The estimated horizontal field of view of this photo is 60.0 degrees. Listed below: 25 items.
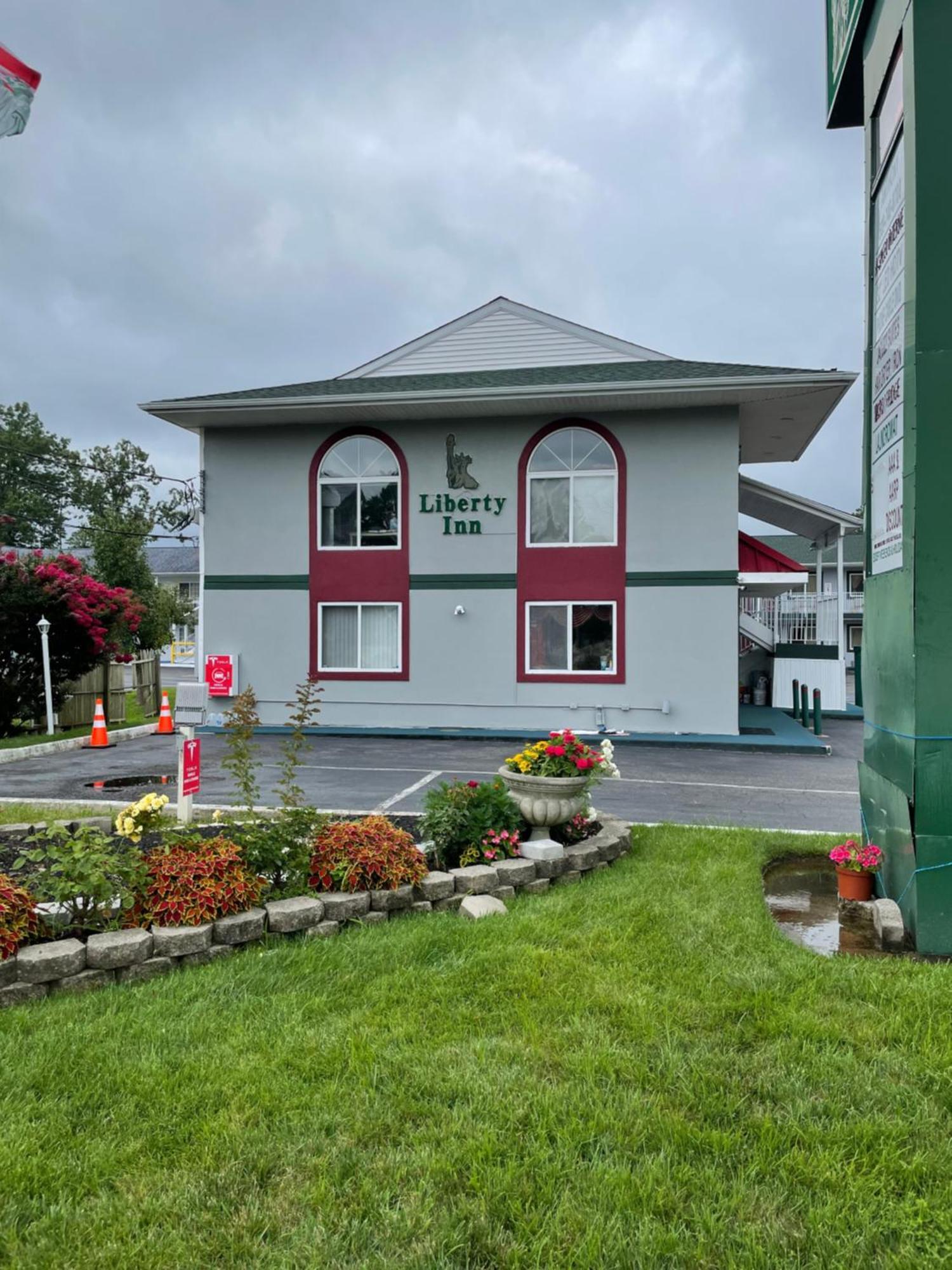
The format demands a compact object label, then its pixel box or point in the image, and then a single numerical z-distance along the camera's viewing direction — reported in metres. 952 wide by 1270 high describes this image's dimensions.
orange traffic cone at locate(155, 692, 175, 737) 16.34
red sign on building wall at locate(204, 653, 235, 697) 17.34
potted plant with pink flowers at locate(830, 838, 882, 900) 5.39
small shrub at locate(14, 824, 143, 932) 4.42
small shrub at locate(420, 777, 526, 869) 6.05
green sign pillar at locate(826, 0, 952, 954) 4.67
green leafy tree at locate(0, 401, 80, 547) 57.12
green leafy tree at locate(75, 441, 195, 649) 30.66
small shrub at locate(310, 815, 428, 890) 5.15
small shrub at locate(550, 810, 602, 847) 6.65
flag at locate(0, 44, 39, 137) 6.06
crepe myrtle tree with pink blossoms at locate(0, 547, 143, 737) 15.30
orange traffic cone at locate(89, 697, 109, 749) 14.54
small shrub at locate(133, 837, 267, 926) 4.51
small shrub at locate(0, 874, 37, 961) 3.99
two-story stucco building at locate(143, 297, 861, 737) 15.60
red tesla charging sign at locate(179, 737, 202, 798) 6.39
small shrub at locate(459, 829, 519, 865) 5.92
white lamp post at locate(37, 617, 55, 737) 14.42
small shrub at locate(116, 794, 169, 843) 5.22
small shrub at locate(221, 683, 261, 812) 5.28
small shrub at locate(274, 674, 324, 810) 5.51
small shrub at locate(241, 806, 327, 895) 5.16
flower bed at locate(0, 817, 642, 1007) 4.02
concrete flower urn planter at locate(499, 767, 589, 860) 6.14
